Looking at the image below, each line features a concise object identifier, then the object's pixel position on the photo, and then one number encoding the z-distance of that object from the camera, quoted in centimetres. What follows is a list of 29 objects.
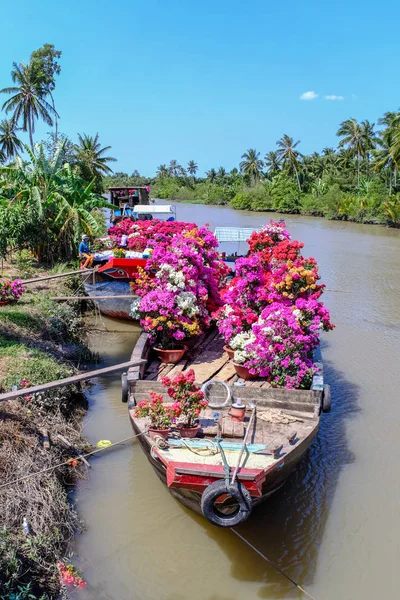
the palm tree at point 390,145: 3720
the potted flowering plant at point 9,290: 884
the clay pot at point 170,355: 796
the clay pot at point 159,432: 540
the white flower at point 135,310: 849
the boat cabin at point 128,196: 2344
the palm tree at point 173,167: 11488
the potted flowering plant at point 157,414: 542
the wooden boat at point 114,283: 1245
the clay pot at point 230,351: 782
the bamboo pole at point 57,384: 551
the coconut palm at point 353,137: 5231
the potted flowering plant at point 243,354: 719
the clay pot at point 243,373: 727
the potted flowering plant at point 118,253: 1299
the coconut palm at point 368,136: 5234
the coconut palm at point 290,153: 6278
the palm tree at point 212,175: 9573
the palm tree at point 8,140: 4522
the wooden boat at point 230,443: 454
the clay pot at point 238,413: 587
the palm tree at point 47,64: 3397
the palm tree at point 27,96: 3391
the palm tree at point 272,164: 7044
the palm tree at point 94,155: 3668
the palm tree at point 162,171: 11444
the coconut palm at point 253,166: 7412
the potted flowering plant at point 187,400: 554
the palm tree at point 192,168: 11319
